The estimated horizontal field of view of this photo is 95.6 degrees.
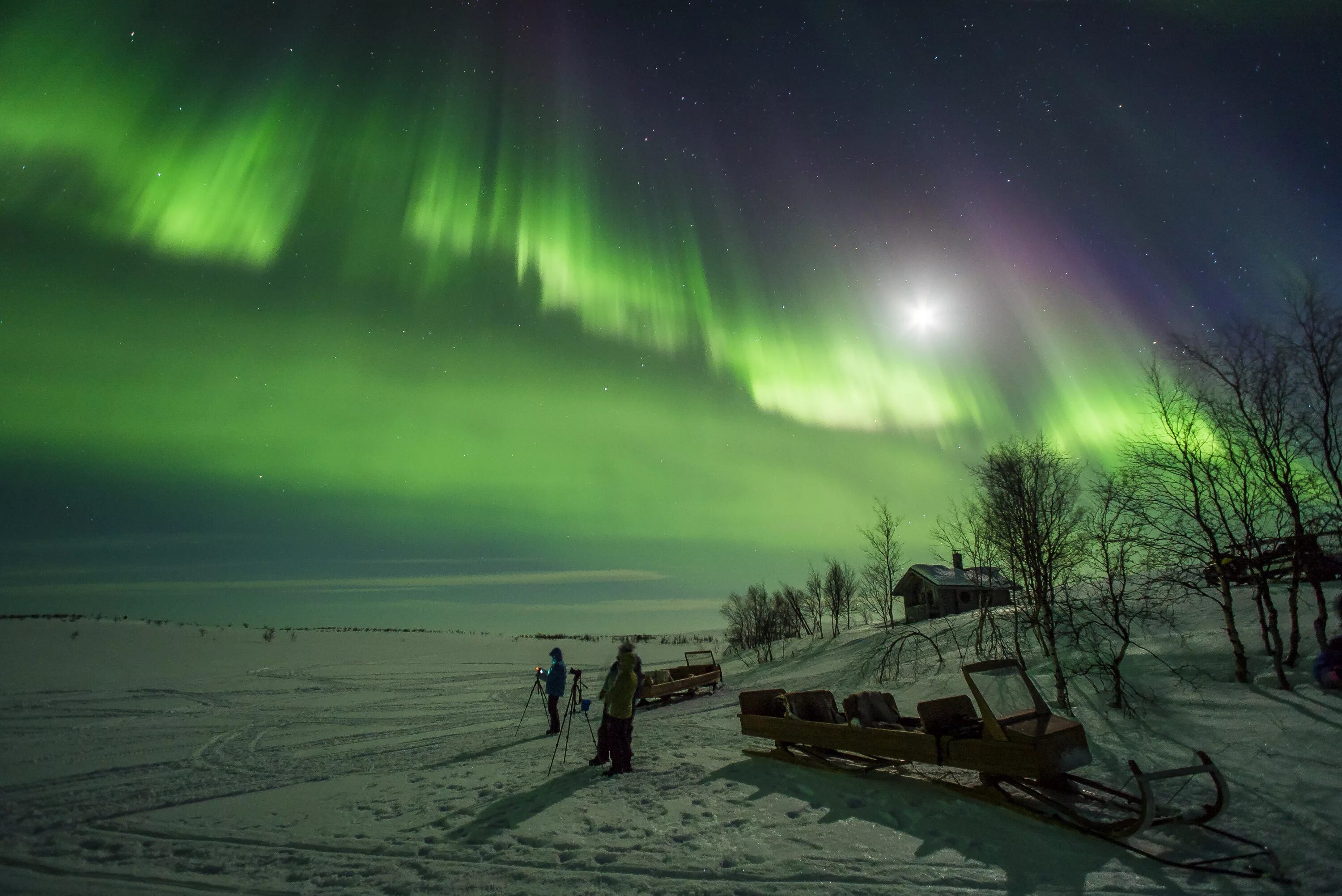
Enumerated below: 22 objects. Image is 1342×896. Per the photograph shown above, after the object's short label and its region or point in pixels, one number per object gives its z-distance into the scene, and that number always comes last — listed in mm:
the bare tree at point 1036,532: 14898
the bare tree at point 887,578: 40525
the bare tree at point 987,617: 16281
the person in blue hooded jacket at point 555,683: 15516
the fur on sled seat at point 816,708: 10633
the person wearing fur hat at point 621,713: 10375
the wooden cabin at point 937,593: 43406
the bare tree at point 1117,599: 12133
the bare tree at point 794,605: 60375
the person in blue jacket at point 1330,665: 6121
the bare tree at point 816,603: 61594
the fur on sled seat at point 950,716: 8375
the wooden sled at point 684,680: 21781
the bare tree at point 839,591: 60250
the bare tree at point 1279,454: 11914
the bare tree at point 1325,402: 11867
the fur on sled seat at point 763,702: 11509
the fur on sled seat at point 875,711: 9617
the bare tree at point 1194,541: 12969
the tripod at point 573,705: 11888
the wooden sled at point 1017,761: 6246
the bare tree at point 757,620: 54562
